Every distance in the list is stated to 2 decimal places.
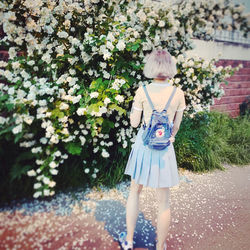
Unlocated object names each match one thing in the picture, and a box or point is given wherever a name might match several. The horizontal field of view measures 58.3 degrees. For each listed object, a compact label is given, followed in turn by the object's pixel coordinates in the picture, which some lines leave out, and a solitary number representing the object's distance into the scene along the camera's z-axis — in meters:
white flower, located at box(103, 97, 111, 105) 2.51
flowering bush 2.40
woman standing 1.86
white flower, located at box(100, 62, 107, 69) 2.75
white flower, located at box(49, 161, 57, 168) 2.29
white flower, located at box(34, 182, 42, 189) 2.26
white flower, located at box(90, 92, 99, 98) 2.53
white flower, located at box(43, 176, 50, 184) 2.24
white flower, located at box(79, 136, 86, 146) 2.60
